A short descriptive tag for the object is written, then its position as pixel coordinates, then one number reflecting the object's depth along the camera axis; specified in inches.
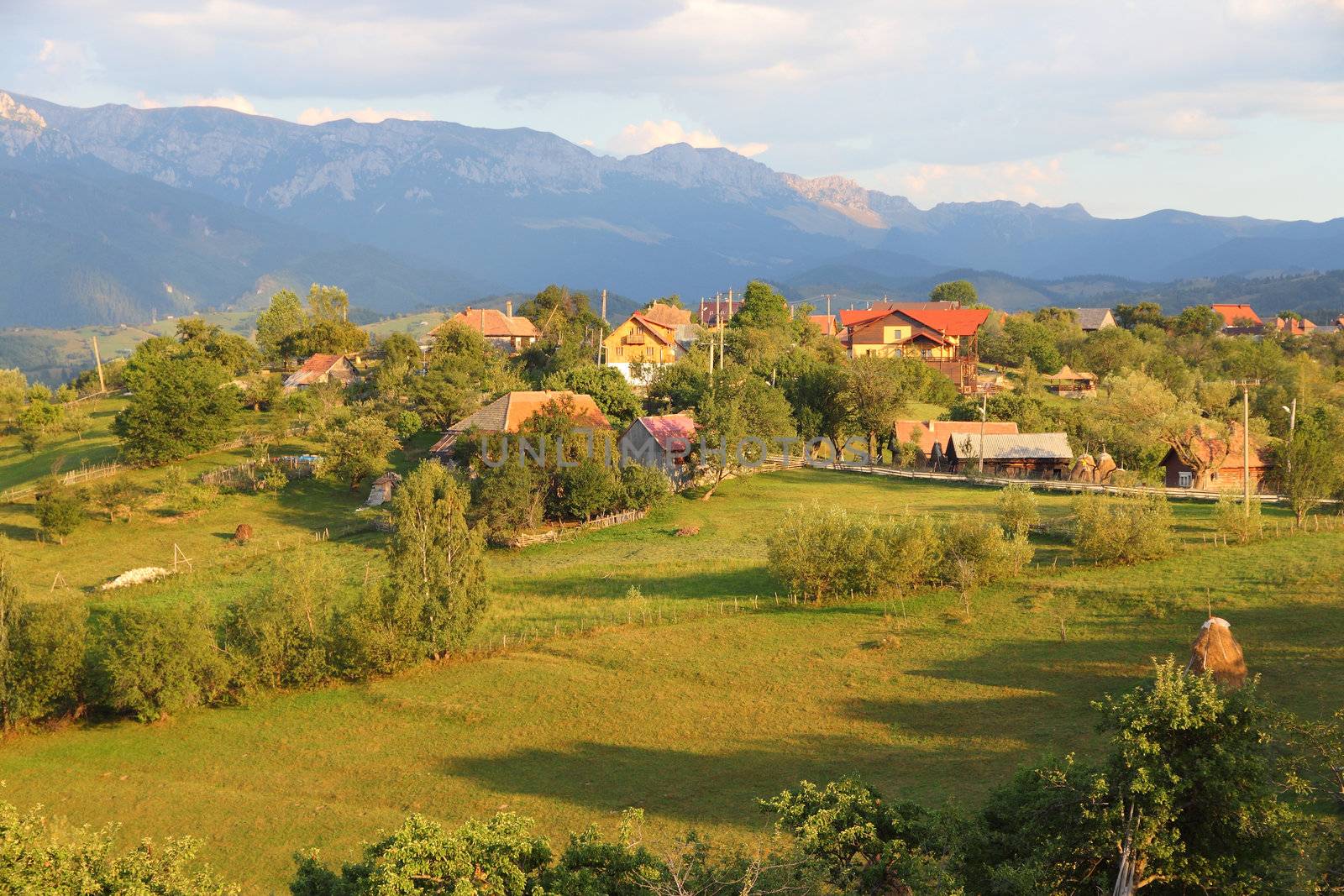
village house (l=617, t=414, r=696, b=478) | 2293.3
